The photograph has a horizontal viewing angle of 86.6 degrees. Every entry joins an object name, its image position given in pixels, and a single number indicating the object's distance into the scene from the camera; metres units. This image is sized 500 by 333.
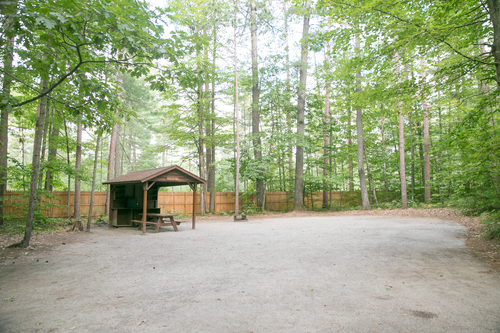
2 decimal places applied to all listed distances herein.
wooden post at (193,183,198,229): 10.61
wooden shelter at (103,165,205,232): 9.73
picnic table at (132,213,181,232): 9.81
